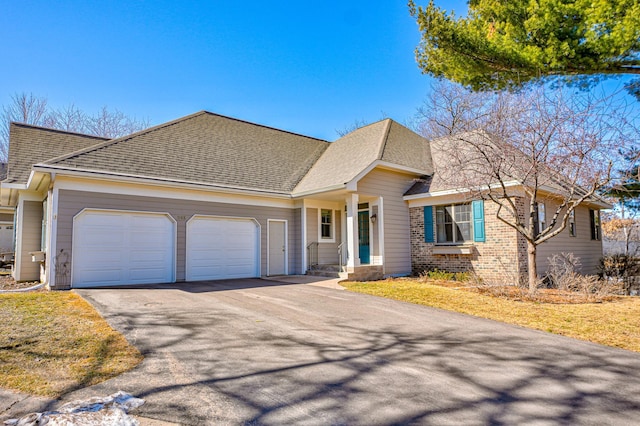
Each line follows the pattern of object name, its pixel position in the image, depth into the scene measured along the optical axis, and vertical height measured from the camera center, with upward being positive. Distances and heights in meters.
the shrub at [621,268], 14.66 -1.28
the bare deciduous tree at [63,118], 26.91 +9.44
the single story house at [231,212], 10.34 +1.00
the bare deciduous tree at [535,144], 8.72 +2.28
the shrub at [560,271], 10.46 -1.03
